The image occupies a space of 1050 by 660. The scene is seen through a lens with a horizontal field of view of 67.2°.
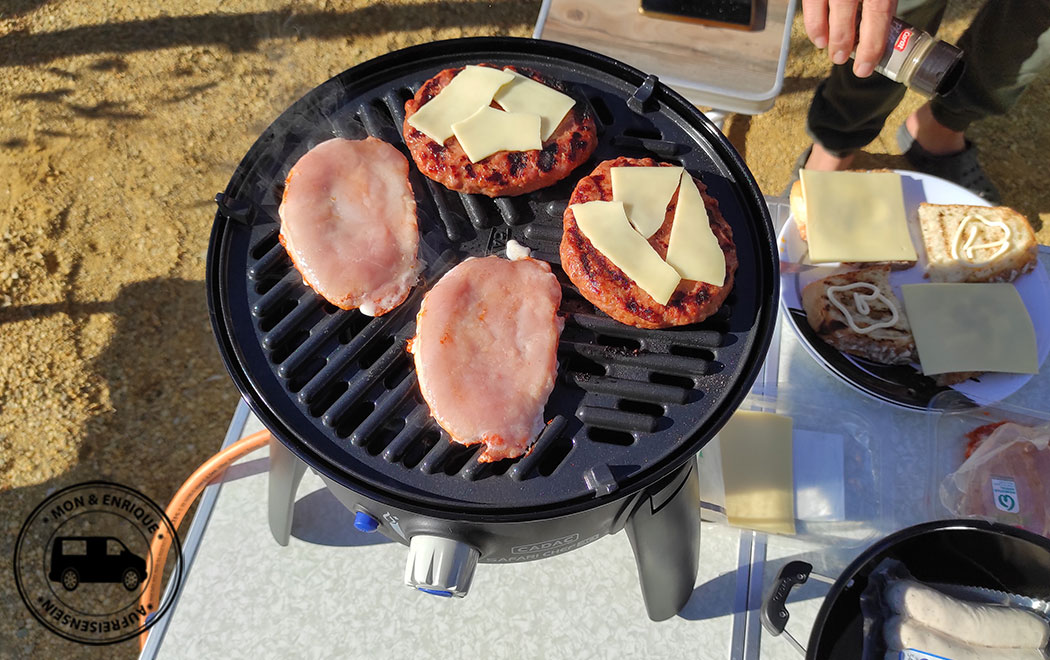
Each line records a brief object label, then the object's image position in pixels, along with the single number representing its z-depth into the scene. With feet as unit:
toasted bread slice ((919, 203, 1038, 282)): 1.95
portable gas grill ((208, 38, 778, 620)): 1.26
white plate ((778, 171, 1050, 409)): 1.80
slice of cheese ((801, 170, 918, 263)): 1.95
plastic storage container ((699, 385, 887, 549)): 1.75
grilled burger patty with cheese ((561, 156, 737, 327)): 1.33
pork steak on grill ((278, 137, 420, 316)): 1.35
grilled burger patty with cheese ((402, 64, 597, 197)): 1.41
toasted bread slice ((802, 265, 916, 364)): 1.85
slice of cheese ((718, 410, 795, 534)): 1.73
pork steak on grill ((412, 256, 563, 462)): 1.26
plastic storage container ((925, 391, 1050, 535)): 1.70
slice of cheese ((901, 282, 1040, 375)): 1.79
